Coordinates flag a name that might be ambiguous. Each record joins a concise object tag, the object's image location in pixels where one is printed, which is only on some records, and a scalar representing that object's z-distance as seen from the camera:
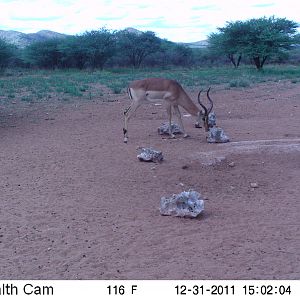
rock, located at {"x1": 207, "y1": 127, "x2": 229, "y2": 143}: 10.90
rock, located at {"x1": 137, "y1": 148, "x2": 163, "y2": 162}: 9.23
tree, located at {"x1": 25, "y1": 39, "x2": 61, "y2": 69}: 48.41
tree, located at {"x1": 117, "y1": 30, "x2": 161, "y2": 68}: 50.28
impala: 12.08
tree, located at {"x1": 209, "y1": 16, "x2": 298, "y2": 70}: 37.66
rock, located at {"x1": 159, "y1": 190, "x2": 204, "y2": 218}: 6.51
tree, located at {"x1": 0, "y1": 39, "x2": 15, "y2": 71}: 44.33
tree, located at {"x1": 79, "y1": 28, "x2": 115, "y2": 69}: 46.88
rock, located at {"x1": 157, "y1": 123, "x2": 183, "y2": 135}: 12.05
